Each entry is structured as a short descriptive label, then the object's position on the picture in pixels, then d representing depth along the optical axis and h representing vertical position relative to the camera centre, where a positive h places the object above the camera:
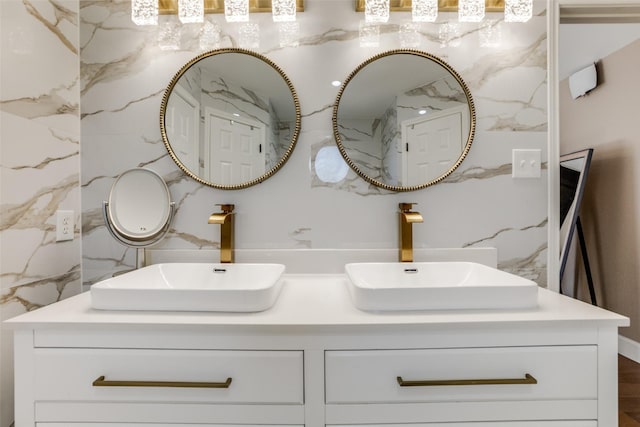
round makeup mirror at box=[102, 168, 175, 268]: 1.31 +0.01
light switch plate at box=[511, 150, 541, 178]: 1.42 +0.19
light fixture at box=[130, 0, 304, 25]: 1.41 +0.83
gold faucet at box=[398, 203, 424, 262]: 1.37 -0.11
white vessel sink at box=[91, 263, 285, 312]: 0.93 -0.24
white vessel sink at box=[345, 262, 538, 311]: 0.93 -0.24
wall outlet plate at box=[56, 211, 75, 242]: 1.31 -0.06
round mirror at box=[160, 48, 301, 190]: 1.42 +0.38
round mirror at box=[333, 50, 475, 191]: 1.42 +0.37
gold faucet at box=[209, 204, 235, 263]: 1.38 -0.11
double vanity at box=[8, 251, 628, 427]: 0.87 -0.41
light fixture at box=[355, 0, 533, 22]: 1.41 +0.83
